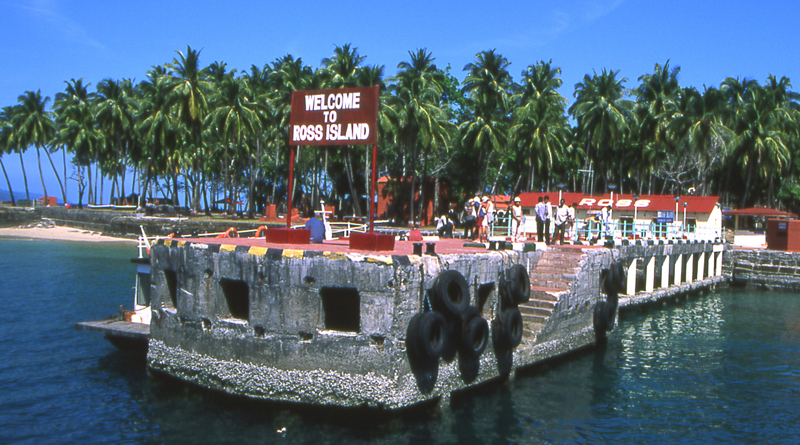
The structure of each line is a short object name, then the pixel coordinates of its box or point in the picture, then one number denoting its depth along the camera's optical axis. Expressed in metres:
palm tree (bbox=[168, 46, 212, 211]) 56.73
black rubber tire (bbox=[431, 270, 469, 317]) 13.88
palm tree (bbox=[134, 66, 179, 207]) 60.38
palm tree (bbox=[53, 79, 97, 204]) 73.62
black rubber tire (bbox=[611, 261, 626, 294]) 21.50
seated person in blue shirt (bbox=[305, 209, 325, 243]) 17.95
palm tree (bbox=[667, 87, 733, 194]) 54.62
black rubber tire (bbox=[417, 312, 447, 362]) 13.22
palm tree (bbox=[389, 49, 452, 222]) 51.78
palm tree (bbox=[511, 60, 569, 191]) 56.28
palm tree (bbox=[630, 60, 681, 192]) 58.91
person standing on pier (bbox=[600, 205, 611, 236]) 25.89
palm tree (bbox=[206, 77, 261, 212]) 55.50
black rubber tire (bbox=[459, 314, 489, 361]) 14.62
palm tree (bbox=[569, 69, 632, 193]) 57.38
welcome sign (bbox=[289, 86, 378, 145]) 15.55
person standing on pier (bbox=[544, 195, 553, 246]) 21.98
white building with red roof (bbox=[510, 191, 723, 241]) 44.25
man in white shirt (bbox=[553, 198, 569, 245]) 21.97
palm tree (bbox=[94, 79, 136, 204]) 69.06
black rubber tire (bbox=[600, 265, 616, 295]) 21.42
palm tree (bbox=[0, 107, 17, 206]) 80.56
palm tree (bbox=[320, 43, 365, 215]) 51.03
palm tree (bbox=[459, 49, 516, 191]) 54.59
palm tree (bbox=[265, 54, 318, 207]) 51.95
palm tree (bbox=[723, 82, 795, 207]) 57.97
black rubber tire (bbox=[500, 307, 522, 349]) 16.03
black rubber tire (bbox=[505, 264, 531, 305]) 16.48
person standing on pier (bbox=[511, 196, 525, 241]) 23.36
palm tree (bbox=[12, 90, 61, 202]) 78.50
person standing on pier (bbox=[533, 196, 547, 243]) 21.92
